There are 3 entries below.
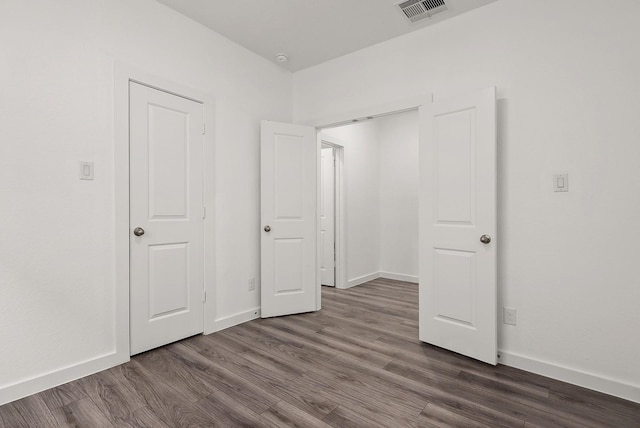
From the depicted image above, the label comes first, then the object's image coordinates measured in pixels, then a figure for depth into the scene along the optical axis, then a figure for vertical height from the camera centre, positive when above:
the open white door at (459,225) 2.36 -0.09
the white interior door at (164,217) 2.47 -0.01
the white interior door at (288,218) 3.38 -0.04
